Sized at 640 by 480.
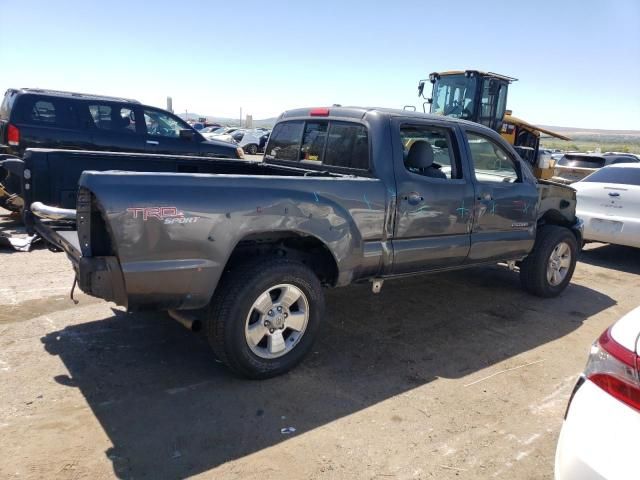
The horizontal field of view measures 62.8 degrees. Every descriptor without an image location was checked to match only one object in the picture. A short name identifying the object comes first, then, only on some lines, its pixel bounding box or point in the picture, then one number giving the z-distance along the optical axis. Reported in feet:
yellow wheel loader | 46.78
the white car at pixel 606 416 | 6.23
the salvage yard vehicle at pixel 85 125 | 28.14
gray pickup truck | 10.04
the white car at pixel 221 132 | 99.54
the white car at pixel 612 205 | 25.38
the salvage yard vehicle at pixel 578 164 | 42.35
